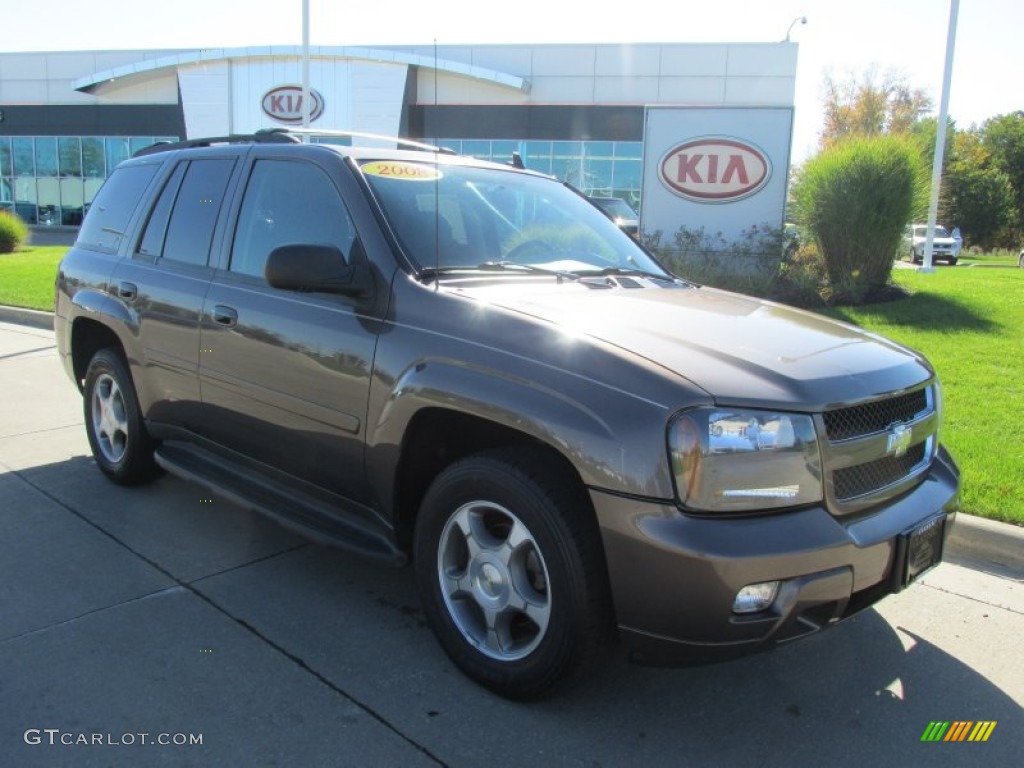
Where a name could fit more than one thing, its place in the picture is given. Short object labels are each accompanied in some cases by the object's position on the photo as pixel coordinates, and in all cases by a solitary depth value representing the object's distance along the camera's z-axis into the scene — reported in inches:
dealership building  1232.8
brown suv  95.1
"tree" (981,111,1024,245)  2006.6
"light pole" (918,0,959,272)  595.2
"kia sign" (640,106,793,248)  504.1
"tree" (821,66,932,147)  1978.3
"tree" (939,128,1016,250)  1815.9
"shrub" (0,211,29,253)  892.6
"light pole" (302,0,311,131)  797.9
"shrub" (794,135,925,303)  477.4
